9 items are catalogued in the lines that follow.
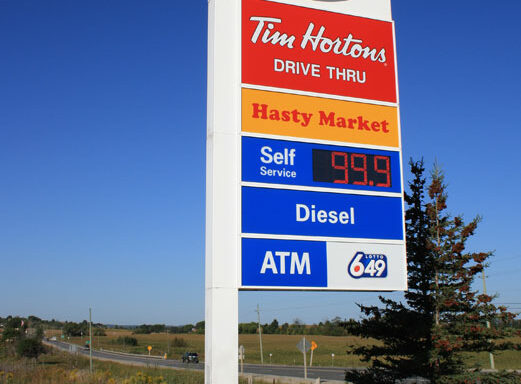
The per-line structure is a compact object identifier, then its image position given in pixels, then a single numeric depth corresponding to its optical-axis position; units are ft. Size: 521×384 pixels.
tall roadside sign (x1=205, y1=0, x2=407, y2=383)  28.89
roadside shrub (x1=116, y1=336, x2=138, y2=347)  338.75
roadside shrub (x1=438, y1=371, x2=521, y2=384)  46.57
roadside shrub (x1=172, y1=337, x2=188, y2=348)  308.67
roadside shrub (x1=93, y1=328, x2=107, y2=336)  461.12
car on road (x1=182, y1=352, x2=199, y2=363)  178.09
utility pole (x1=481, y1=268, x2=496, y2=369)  130.82
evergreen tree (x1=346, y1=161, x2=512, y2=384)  48.34
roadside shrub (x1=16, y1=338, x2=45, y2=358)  131.64
